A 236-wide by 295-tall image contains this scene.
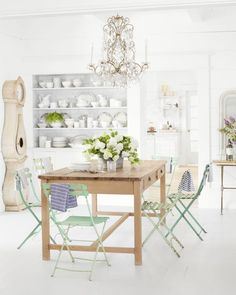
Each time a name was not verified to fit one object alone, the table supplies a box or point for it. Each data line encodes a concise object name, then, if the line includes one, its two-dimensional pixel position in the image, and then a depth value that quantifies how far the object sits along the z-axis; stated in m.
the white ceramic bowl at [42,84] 9.34
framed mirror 8.36
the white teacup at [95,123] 9.15
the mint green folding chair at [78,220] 4.85
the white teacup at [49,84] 9.27
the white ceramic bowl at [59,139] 9.29
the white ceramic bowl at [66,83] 9.22
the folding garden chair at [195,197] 6.04
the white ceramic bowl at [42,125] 9.36
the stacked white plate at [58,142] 9.29
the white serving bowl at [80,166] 5.93
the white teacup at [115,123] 9.02
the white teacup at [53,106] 9.32
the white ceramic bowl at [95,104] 9.13
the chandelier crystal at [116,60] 6.36
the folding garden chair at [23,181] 5.75
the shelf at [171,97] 14.45
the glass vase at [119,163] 6.20
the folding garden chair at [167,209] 5.61
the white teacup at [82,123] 9.23
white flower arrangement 5.87
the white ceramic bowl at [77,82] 9.19
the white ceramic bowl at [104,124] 9.06
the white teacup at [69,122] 9.29
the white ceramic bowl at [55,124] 9.32
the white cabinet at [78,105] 9.12
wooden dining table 5.25
